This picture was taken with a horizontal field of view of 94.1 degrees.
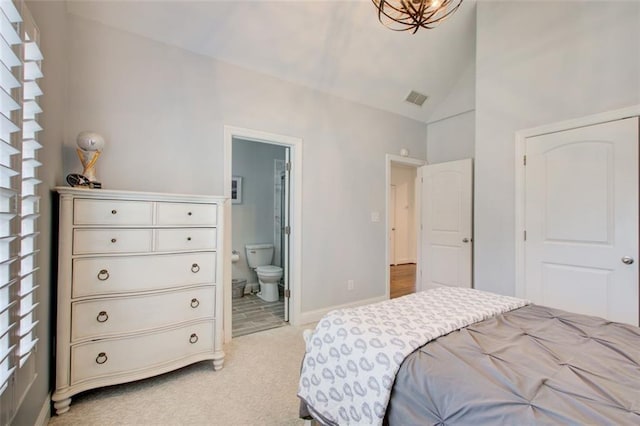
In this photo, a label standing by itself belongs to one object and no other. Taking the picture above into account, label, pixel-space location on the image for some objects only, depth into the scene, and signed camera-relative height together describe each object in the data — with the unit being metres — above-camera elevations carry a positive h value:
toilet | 3.95 -0.76
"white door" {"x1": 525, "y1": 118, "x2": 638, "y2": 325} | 2.17 -0.04
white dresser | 1.73 -0.47
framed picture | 4.37 +0.36
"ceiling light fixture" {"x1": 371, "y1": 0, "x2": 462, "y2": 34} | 1.50 +1.06
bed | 0.84 -0.52
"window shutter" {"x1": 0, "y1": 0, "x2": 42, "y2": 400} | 1.01 +0.12
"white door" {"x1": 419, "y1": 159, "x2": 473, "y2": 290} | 3.63 -0.11
